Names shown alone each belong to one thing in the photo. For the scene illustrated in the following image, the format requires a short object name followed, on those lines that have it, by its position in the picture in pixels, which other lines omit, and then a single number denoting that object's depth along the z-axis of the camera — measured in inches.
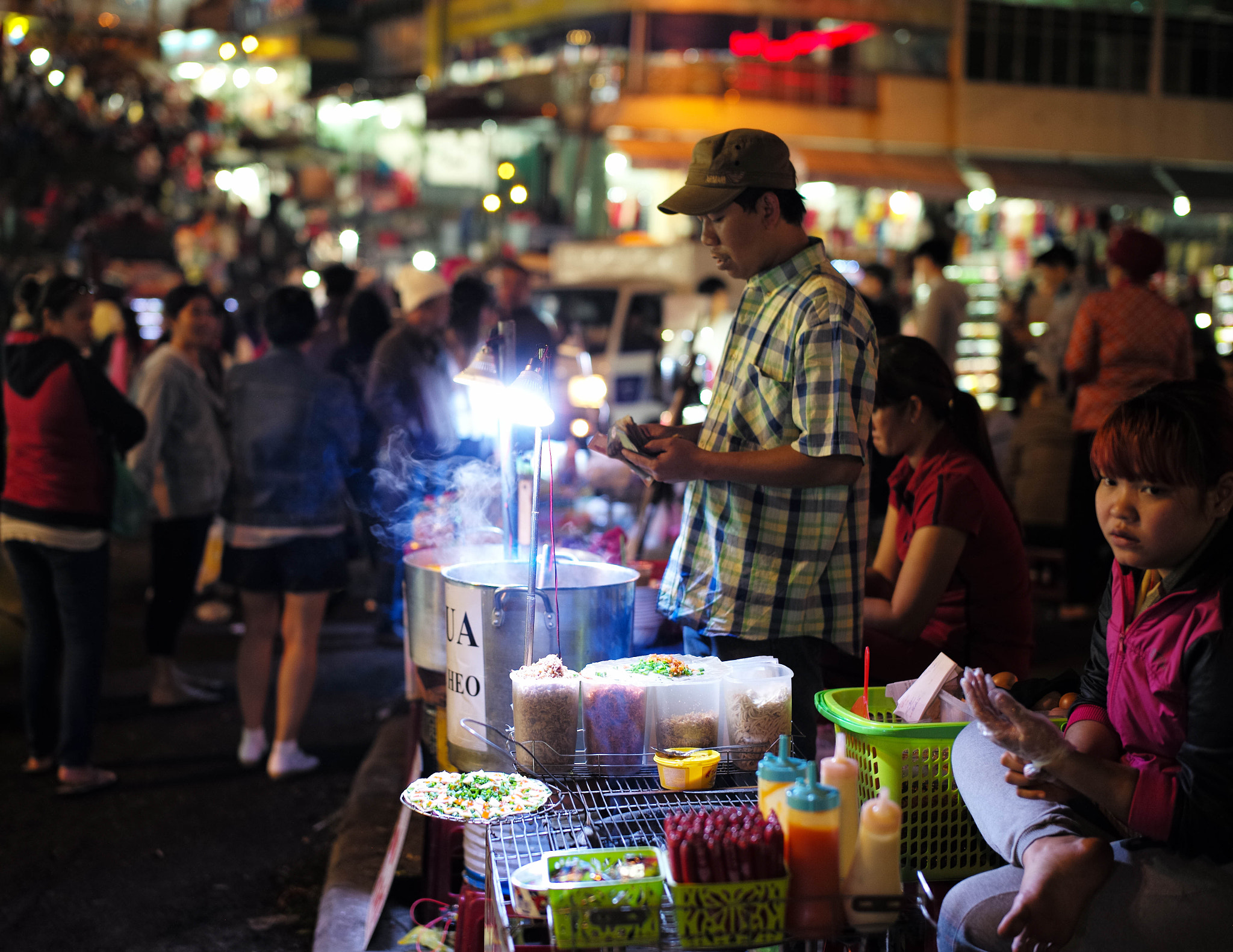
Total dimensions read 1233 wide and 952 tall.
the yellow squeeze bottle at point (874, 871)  81.4
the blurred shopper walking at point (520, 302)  312.5
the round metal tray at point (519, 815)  94.3
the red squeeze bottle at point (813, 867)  81.0
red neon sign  898.1
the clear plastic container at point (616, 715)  106.0
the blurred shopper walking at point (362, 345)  300.5
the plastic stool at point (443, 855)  148.0
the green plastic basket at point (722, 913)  78.0
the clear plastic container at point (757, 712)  105.3
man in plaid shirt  114.6
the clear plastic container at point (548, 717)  104.3
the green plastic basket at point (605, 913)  77.0
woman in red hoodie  199.8
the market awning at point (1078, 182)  863.7
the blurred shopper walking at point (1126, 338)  257.4
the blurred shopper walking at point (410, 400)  256.1
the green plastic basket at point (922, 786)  97.3
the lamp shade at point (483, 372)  135.2
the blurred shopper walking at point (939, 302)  347.3
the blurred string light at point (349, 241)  1025.5
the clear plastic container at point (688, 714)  106.2
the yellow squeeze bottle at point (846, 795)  82.8
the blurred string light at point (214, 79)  1231.5
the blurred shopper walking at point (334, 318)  333.4
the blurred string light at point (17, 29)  500.1
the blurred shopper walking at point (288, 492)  212.7
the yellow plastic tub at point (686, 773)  100.1
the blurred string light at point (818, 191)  872.3
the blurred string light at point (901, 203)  890.7
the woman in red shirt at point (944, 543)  139.6
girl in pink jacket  80.5
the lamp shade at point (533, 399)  116.8
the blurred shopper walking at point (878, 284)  379.9
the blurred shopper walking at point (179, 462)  249.1
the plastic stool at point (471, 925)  115.2
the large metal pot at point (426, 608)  142.7
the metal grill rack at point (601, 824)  87.1
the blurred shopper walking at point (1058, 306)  319.9
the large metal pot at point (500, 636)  117.9
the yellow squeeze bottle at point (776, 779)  86.7
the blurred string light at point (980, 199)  855.7
